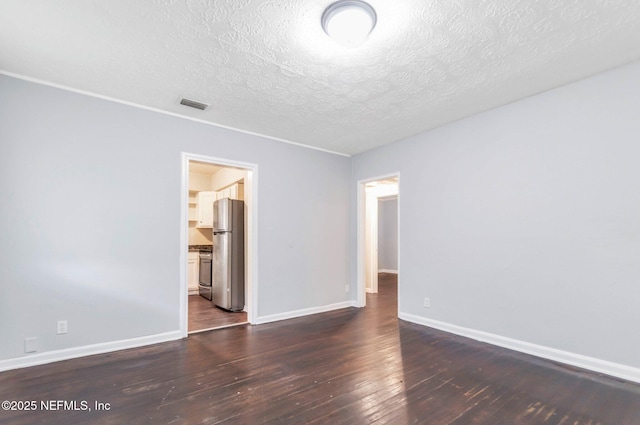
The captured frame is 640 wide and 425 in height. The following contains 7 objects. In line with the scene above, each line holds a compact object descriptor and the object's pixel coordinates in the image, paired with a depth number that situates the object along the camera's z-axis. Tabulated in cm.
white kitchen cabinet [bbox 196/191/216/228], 676
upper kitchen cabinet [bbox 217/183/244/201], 556
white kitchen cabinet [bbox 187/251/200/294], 645
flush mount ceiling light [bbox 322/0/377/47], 187
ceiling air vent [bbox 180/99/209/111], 326
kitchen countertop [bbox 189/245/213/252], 597
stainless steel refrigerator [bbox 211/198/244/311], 487
